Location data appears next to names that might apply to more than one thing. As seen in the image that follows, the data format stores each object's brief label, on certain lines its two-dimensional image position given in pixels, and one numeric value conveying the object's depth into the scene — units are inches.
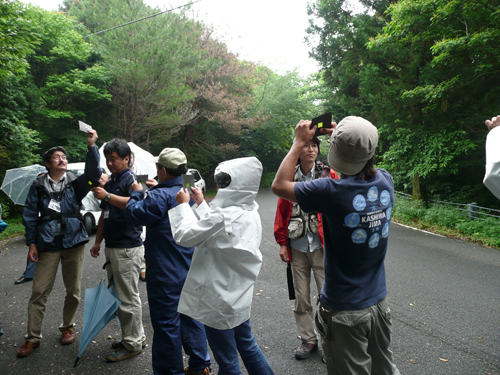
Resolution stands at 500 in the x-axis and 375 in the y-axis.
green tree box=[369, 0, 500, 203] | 346.0
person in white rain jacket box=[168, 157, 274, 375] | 99.0
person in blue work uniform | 114.7
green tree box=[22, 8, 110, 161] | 578.8
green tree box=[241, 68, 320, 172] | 1149.7
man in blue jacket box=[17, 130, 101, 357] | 147.2
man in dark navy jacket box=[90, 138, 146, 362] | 141.9
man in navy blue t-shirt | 75.7
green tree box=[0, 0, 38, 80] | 329.7
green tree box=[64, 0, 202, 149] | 635.5
